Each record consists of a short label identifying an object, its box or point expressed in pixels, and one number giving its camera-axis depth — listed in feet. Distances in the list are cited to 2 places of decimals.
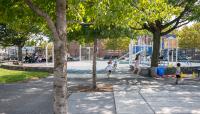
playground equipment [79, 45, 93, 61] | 96.89
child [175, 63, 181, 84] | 37.87
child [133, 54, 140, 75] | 45.54
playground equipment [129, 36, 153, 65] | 67.27
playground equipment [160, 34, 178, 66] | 61.00
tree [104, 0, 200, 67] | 15.98
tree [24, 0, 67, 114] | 12.87
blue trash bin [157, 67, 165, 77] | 47.87
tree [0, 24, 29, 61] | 73.88
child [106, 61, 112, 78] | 44.88
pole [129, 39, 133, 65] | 66.17
